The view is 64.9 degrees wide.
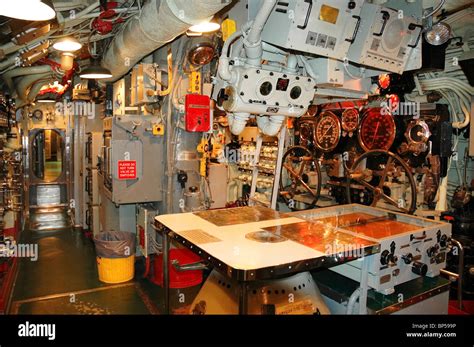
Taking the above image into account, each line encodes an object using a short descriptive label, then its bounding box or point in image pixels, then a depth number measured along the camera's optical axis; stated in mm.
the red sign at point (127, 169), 4629
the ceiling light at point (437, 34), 2797
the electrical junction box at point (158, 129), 4715
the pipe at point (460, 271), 2922
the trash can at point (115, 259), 4715
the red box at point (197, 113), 4230
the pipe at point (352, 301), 2373
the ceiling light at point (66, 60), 4656
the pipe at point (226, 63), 2402
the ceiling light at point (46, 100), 9391
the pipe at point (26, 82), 5618
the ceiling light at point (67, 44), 3677
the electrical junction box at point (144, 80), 4625
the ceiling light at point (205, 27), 3007
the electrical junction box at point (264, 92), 2402
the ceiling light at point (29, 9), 1854
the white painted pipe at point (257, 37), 2094
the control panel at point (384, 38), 2490
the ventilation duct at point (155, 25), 2496
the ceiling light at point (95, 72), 4389
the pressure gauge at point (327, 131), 5896
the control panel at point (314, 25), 2227
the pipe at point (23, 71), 5014
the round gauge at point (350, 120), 5656
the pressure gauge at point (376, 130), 5082
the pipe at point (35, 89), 6600
